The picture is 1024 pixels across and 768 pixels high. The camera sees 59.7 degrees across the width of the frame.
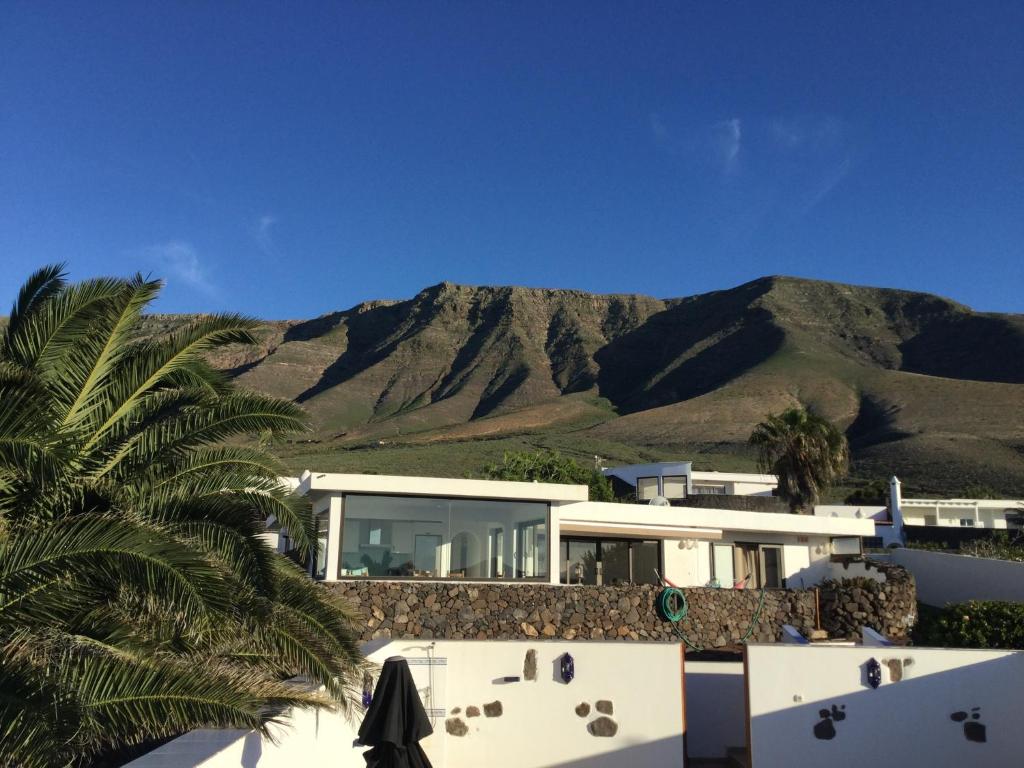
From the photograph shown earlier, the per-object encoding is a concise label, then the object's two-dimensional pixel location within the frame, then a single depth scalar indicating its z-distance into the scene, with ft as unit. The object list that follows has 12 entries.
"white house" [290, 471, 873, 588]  63.87
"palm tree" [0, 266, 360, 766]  20.99
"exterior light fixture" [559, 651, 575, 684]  38.75
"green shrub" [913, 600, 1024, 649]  59.72
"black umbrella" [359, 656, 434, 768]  27.20
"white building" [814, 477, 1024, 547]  147.02
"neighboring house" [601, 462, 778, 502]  131.17
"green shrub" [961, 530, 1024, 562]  101.09
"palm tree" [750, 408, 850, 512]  116.98
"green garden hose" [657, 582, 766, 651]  61.41
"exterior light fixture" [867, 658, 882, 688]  38.32
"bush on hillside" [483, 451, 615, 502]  148.86
